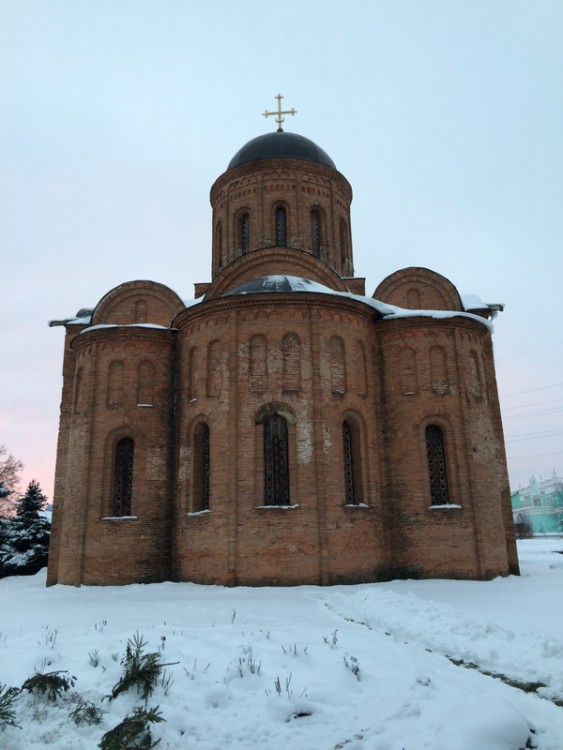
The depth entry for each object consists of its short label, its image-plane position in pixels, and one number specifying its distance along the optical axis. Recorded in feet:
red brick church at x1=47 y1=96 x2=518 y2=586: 41.55
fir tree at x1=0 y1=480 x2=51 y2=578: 61.26
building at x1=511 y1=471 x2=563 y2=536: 250.78
